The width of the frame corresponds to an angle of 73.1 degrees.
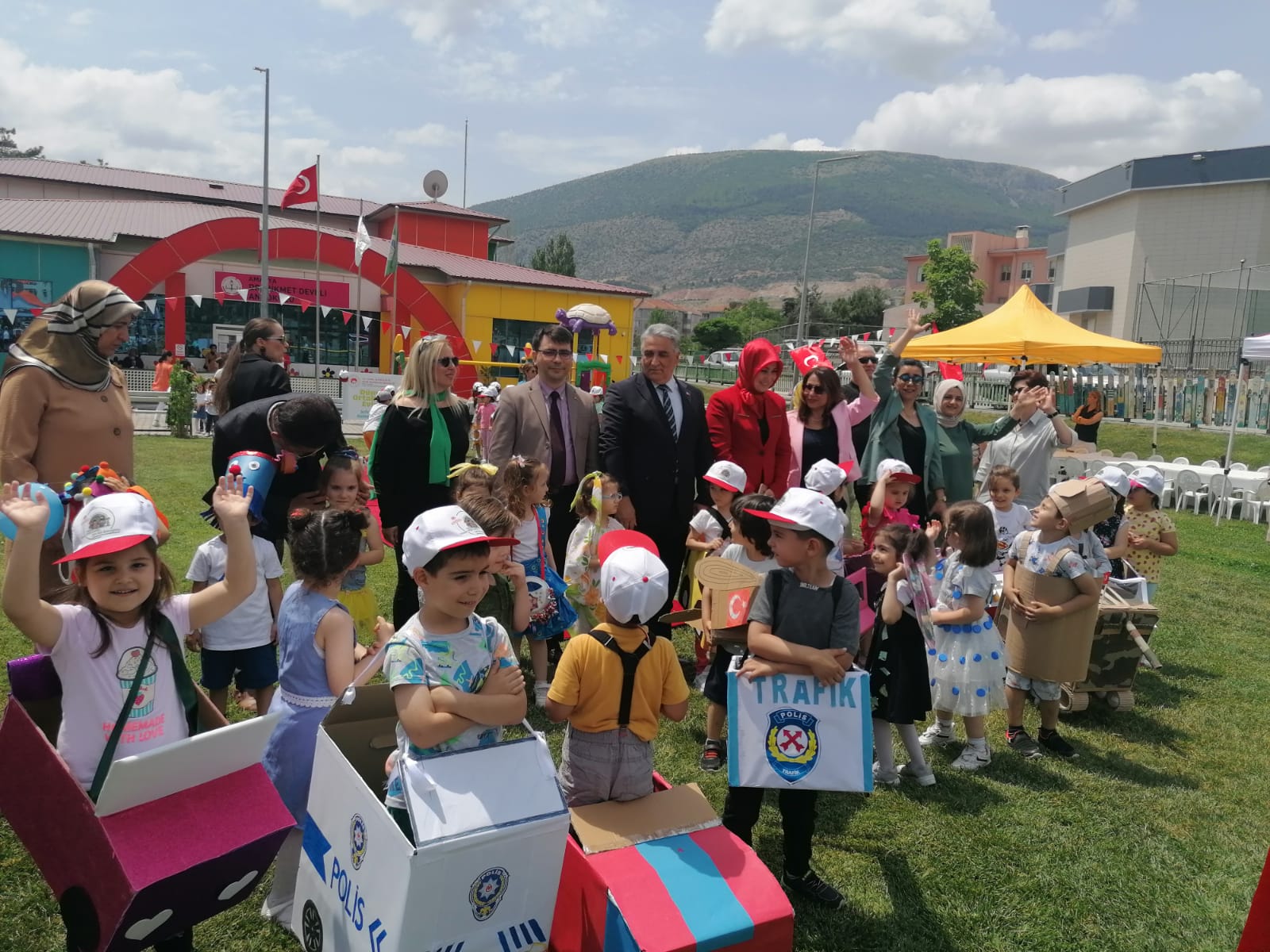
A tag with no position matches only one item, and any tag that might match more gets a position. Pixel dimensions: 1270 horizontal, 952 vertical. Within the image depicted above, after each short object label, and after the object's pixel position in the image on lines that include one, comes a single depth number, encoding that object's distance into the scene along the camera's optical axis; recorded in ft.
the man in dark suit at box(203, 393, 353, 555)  12.85
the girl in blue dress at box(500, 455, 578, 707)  15.38
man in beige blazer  16.92
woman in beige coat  11.52
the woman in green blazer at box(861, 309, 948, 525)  19.53
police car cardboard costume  6.69
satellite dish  120.98
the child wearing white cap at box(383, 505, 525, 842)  7.86
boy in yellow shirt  8.97
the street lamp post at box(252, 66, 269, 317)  79.01
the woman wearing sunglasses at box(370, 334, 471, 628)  15.33
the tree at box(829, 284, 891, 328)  248.52
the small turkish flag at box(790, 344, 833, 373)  19.99
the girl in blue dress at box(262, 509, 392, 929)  9.41
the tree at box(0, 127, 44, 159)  226.58
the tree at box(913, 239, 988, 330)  185.68
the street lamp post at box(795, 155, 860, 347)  88.33
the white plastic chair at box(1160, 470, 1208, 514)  44.68
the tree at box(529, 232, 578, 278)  232.53
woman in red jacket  17.93
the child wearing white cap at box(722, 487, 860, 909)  10.08
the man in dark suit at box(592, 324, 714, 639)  16.71
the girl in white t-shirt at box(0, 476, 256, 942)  7.65
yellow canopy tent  39.37
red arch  86.22
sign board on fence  67.67
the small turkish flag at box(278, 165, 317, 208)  75.56
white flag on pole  79.51
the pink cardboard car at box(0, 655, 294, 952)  6.97
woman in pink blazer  18.38
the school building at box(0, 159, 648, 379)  88.02
